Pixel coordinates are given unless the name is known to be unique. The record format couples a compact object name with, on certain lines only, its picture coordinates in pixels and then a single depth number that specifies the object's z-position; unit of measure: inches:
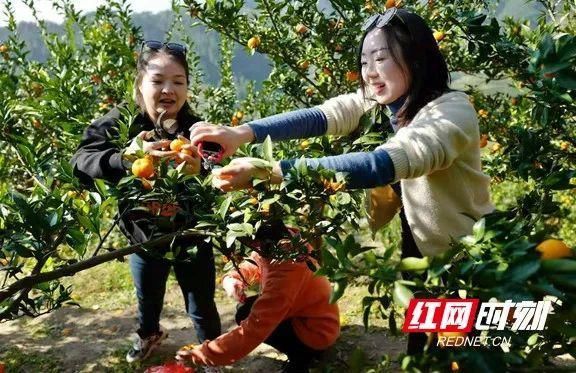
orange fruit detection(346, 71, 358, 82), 98.9
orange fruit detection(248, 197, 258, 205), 47.0
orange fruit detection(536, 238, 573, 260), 29.7
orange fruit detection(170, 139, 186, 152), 49.8
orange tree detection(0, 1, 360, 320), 44.9
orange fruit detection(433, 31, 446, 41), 88.0
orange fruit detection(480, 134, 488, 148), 111.5
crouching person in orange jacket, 77.0
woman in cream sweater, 43.4
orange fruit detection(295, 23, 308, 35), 107.1
